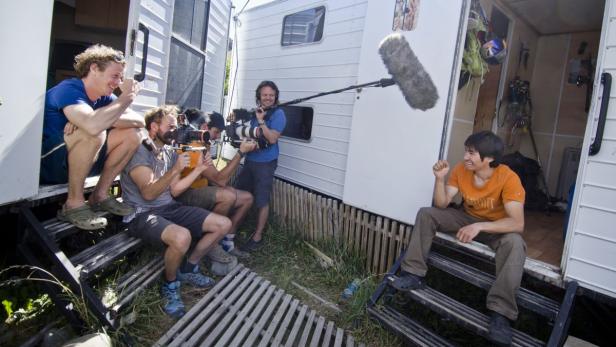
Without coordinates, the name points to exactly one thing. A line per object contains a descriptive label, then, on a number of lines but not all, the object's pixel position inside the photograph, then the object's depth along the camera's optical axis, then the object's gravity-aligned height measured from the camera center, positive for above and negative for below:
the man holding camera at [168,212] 2.71 -0.67
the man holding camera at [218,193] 3.45 -0.57
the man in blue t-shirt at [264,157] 3.97 -0.20
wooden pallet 2.49 -1.34
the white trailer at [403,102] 2.37 +0.53
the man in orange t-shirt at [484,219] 2.38 -0.40
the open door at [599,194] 2.30 -0.08
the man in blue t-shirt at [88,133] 2.41 -0.11
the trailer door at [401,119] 3.05 +0.34
